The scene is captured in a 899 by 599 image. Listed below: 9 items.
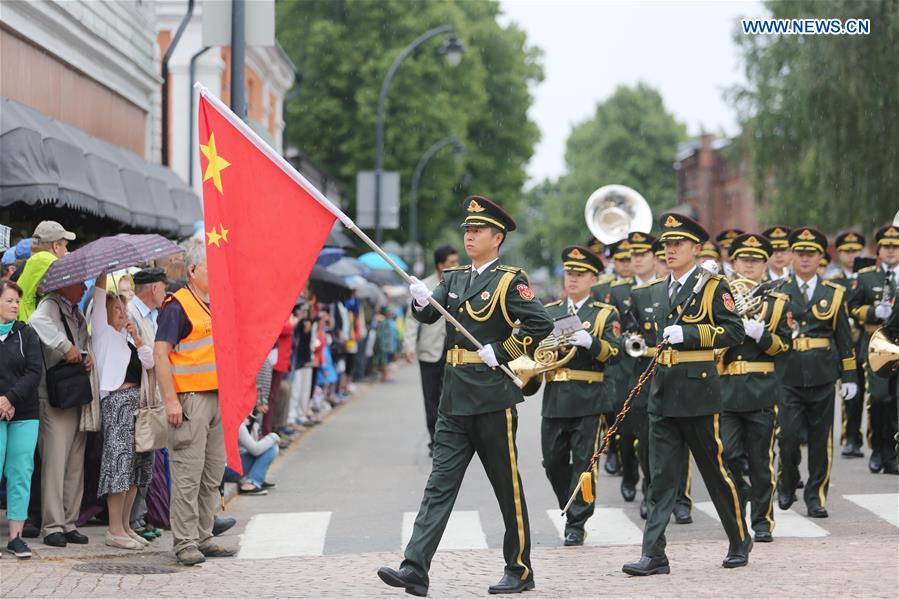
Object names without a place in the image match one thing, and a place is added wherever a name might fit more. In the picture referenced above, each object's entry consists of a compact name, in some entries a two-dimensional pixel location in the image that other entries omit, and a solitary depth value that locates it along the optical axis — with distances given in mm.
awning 12680
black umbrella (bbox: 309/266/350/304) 18797
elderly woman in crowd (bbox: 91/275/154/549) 9938
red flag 8344
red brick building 82688
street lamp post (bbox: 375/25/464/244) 33562
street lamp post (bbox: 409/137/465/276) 47781
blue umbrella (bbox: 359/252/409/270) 32594
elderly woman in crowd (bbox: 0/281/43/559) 9375
